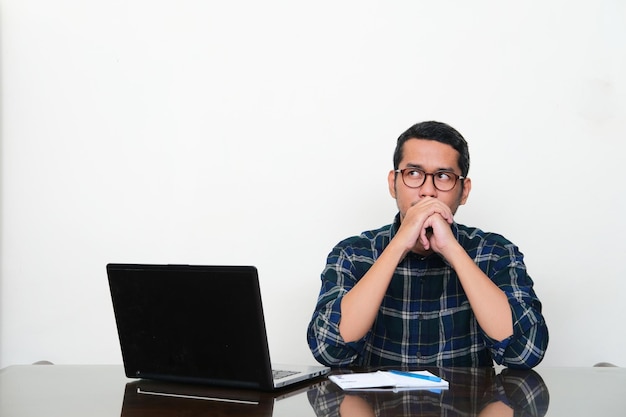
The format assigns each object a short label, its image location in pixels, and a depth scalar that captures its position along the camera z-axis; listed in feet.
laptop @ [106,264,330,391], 4.78
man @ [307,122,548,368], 6.34
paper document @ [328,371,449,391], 4.94
